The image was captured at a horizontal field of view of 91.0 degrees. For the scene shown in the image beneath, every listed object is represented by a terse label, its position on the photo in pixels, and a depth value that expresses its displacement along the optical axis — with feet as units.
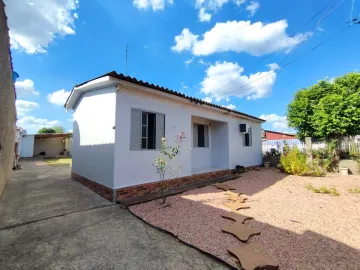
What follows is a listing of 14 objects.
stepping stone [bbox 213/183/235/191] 24.26
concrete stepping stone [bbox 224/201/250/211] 16.97
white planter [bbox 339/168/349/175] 35.04
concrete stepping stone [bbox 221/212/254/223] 14.19
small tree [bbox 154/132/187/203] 20.14
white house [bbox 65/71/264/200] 18.79
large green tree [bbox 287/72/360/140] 41.83
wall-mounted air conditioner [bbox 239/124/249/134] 37.60
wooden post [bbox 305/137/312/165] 37.76
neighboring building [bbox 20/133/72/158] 81.87
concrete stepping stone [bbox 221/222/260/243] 11.37
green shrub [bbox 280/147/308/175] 34.01
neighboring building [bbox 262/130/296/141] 106.47
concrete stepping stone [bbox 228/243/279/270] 8.50
